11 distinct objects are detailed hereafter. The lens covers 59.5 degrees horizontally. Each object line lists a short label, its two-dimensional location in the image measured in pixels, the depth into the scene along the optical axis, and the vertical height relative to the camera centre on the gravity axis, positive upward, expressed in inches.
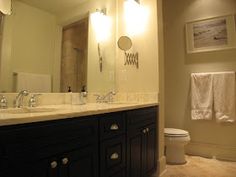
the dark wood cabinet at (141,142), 64.4 -15.1
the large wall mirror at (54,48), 59.1 +17.6
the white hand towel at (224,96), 103.1 +1.1
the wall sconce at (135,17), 90.0 +36.4
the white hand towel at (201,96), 108.0 +1.2
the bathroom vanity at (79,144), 31.9 -9.4
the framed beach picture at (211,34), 106.0 +34.4
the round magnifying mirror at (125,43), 92.3 +24.8
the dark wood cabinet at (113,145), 51.1 -12.4
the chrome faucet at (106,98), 87.8 +0.1
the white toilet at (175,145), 97.0 -22.3
